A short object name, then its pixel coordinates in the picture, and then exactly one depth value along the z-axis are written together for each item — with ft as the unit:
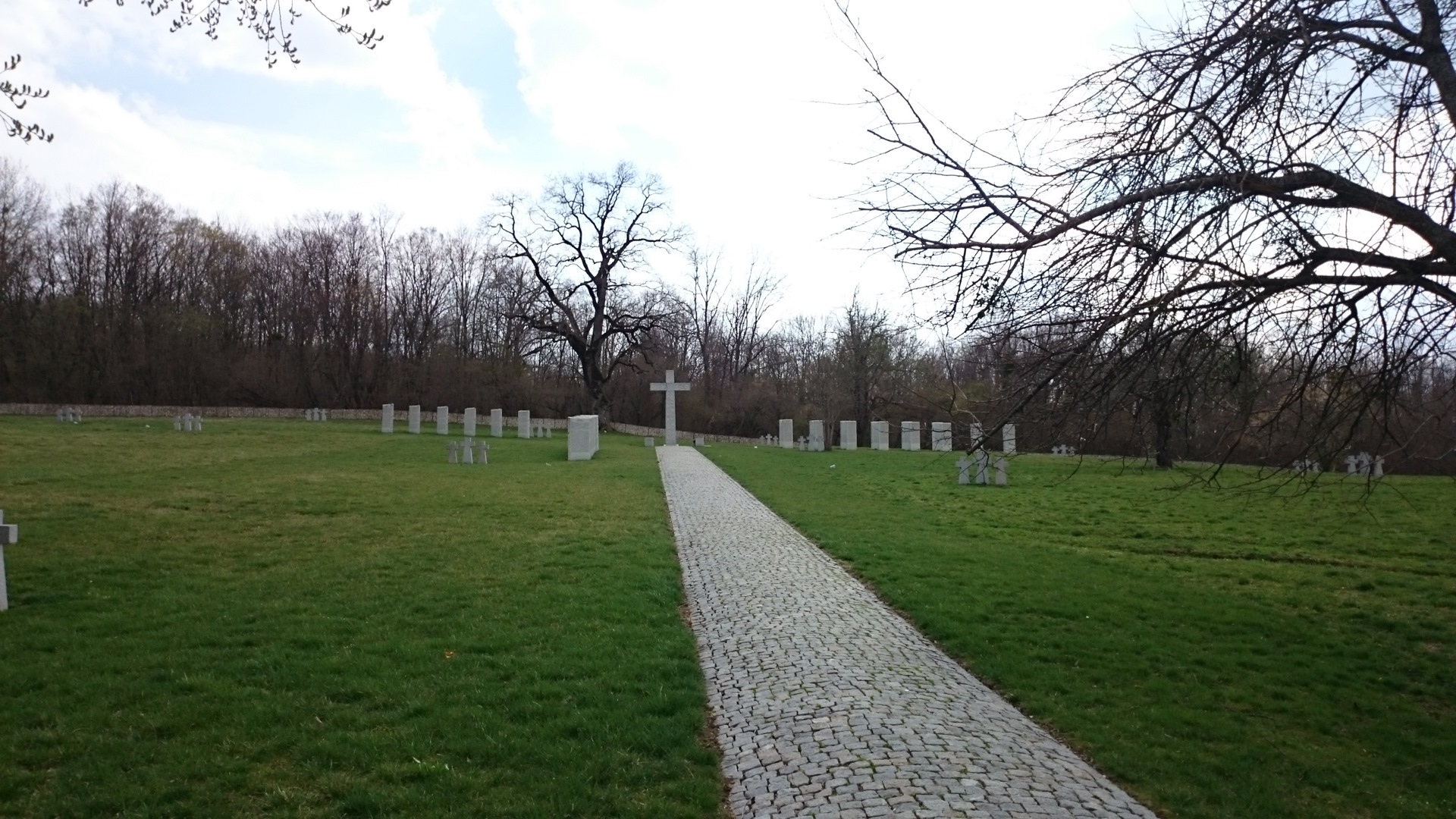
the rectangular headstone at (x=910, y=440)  120.16
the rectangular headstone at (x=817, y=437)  123.24
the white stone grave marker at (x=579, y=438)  88.53
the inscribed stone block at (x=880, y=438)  122.83
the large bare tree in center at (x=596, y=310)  153.99
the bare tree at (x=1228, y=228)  16.69
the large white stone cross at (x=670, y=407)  126.21
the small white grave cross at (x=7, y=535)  24.59
